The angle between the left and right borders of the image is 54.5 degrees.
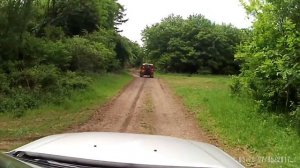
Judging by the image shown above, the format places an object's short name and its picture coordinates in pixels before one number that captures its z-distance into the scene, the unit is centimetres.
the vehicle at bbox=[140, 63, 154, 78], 3618
